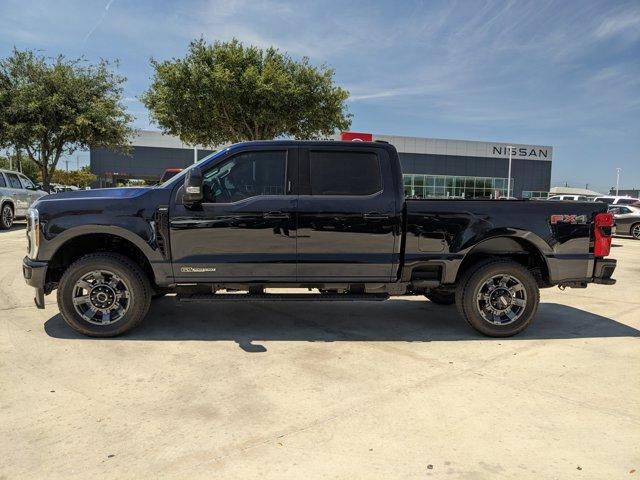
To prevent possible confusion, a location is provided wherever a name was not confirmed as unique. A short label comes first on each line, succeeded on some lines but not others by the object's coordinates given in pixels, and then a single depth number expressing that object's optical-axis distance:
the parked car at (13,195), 15.67
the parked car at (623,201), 21.07
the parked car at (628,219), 18.98
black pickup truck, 4.90
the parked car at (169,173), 16.74
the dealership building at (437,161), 64.44
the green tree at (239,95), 21.11
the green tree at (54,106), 21.09
